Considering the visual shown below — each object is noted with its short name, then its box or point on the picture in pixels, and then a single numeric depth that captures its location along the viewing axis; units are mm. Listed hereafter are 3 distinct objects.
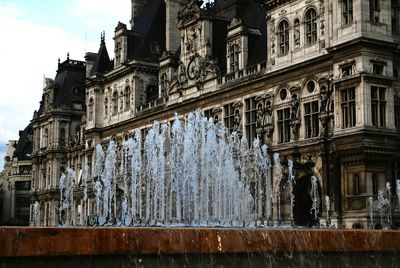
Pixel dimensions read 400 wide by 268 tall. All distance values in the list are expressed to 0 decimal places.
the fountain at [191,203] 13430
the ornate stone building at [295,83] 35188
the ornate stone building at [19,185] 109375
